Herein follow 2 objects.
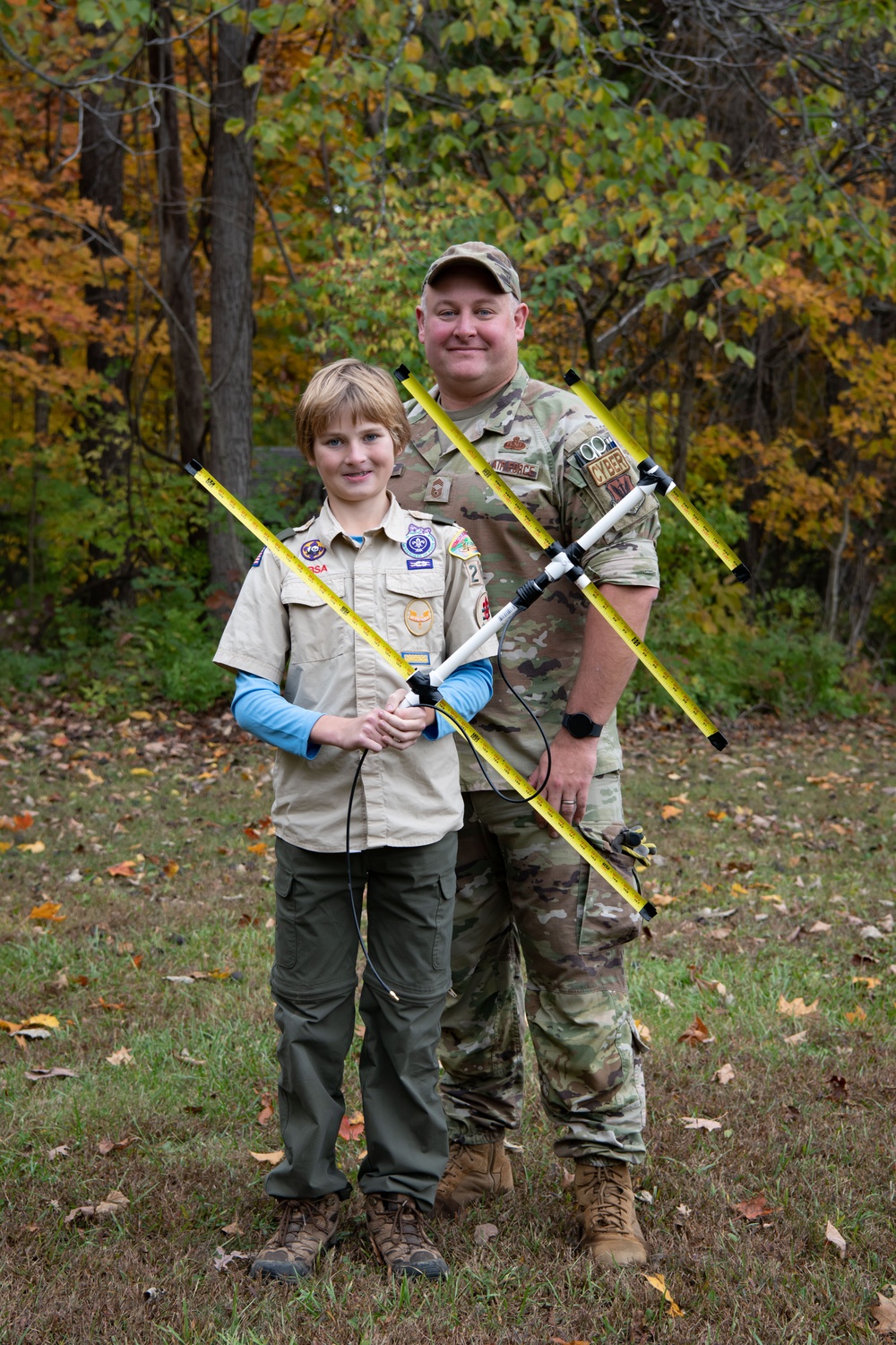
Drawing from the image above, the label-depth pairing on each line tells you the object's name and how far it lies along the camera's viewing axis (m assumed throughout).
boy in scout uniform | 2.76
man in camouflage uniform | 2.96
